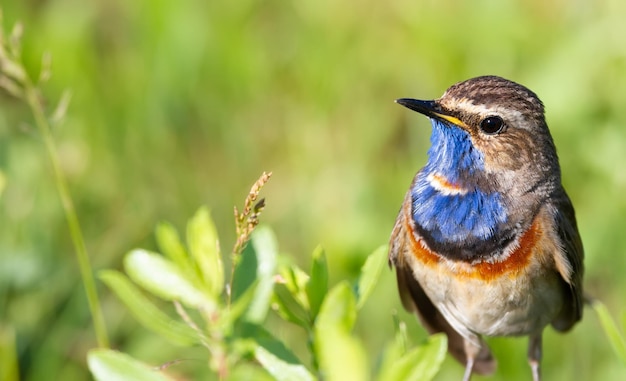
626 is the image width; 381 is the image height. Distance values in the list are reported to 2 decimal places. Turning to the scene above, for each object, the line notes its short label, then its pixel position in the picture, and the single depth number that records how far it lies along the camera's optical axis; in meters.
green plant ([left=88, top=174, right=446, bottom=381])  3.44
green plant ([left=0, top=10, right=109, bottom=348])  5.97
